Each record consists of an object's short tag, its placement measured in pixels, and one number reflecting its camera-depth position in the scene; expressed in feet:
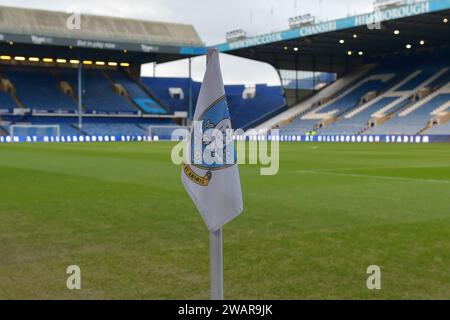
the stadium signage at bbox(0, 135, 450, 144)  158.20
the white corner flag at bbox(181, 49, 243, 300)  13.28
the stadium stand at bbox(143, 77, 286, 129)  256.32
